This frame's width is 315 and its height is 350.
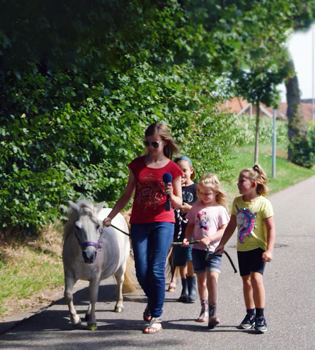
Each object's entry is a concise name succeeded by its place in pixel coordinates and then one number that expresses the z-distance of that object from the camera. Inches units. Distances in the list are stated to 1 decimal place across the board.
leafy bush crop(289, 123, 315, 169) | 1567.5
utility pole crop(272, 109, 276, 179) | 1117.4
